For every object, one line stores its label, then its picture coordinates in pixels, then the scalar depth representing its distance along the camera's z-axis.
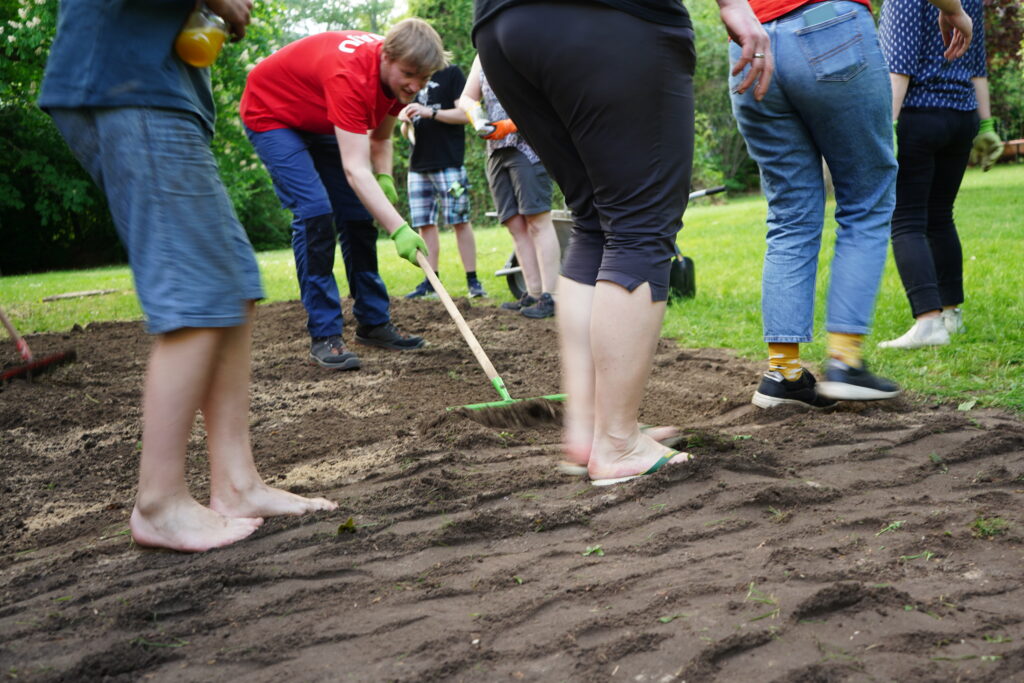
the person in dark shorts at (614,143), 2.25
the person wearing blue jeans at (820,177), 3.00
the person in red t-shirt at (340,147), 4.10
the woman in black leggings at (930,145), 3.98
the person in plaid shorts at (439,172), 7.27
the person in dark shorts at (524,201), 5.98
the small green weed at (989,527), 1.98
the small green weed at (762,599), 1.64
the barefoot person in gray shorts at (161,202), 1.99
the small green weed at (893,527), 2.03
